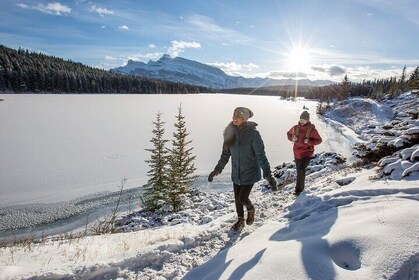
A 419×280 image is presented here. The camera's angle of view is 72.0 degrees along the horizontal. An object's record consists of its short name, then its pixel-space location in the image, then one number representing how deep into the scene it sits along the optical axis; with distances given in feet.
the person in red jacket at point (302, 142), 25.96
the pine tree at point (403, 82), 297.74
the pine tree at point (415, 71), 247.42
